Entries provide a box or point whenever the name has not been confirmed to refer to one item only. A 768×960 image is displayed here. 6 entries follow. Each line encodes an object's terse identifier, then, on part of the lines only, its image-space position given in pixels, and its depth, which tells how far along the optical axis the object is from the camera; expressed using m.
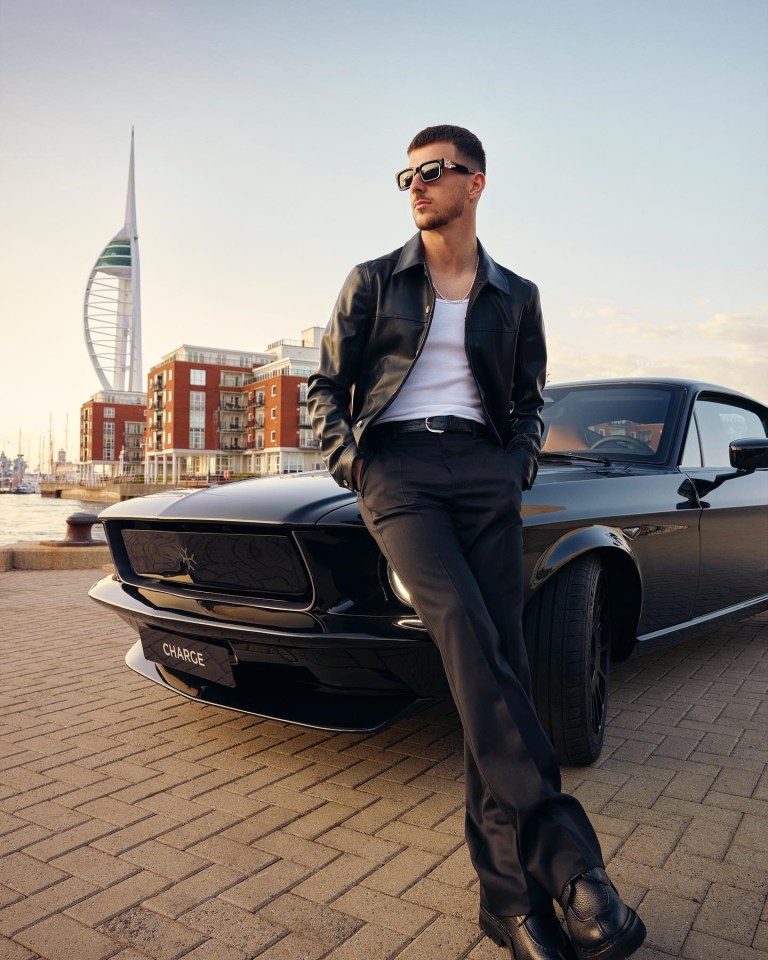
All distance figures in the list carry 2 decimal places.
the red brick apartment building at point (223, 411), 77.81
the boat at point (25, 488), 131.38
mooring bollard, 10.08
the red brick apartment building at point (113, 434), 112.69
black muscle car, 2.50
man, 1.73
